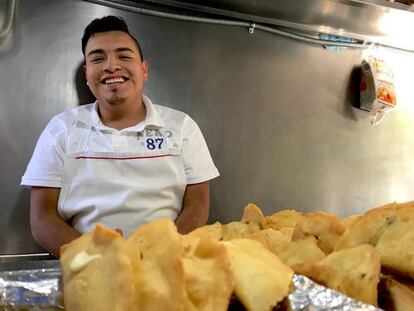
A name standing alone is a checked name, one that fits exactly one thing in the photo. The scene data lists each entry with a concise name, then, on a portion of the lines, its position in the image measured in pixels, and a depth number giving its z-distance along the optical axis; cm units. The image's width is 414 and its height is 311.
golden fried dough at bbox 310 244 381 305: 56
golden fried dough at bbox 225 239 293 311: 50
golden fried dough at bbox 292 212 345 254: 71
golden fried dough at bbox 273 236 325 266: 63
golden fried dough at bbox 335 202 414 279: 60
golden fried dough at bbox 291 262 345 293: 55
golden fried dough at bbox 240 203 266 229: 94
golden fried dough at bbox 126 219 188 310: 48
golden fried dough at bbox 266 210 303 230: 95
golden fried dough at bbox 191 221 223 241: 82
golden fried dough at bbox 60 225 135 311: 48
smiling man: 160
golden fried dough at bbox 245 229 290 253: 68
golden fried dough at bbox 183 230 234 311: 49
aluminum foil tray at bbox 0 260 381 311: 51
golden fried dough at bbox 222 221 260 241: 85
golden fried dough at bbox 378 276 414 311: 56
